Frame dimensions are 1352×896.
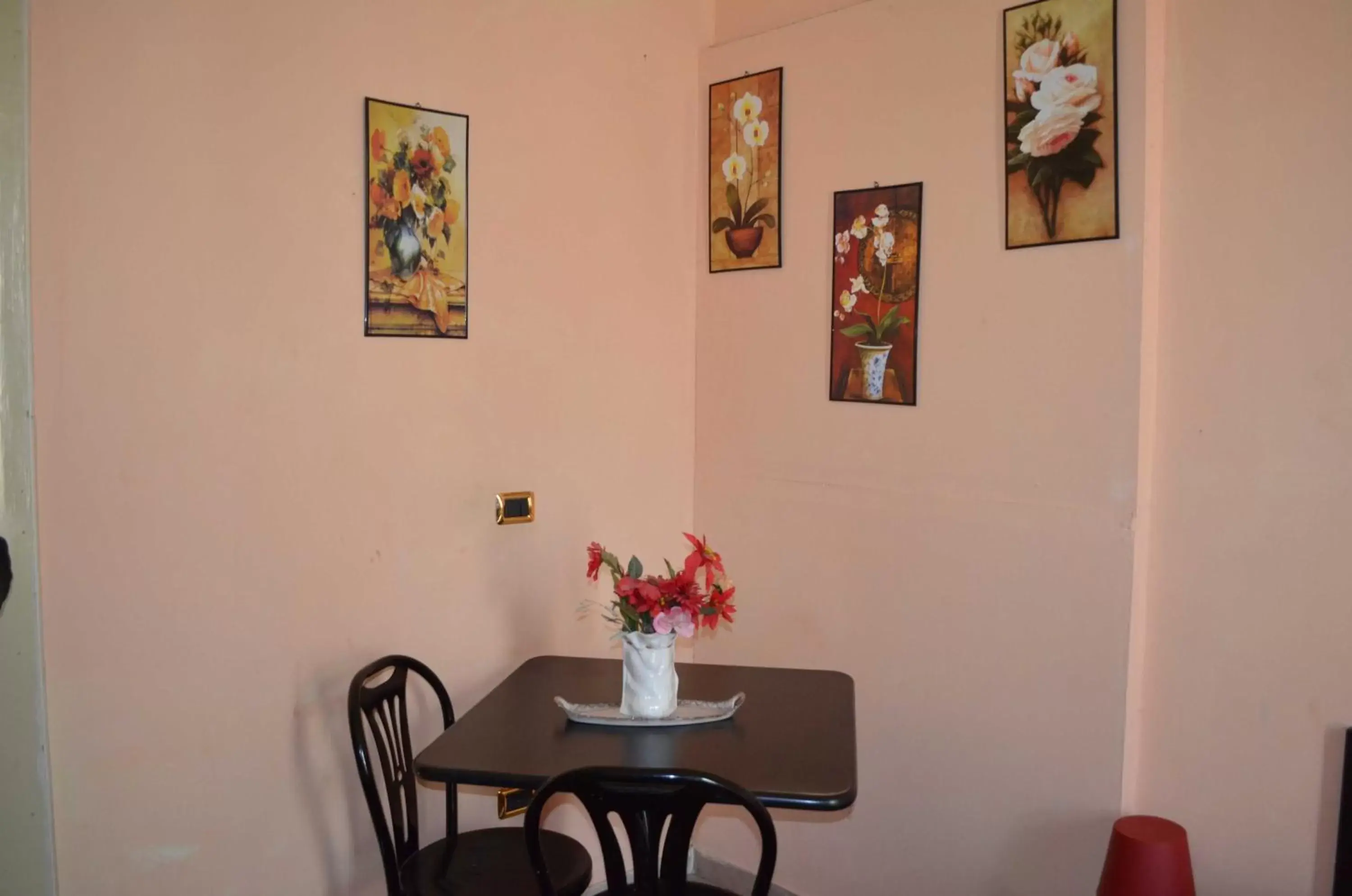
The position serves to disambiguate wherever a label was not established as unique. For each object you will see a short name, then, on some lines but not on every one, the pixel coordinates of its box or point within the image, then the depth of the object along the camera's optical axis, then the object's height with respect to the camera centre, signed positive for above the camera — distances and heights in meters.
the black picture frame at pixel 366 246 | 2.40 +0.34
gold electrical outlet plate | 2.74 -1.10
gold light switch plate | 2.71 -0.31
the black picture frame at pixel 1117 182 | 2.25 +0.48
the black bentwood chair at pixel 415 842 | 2.10 -1.00
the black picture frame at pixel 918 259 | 2.60 +0.35
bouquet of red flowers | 2.04 -0.41
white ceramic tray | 2.04 -0.65
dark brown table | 1.81 -0.67
